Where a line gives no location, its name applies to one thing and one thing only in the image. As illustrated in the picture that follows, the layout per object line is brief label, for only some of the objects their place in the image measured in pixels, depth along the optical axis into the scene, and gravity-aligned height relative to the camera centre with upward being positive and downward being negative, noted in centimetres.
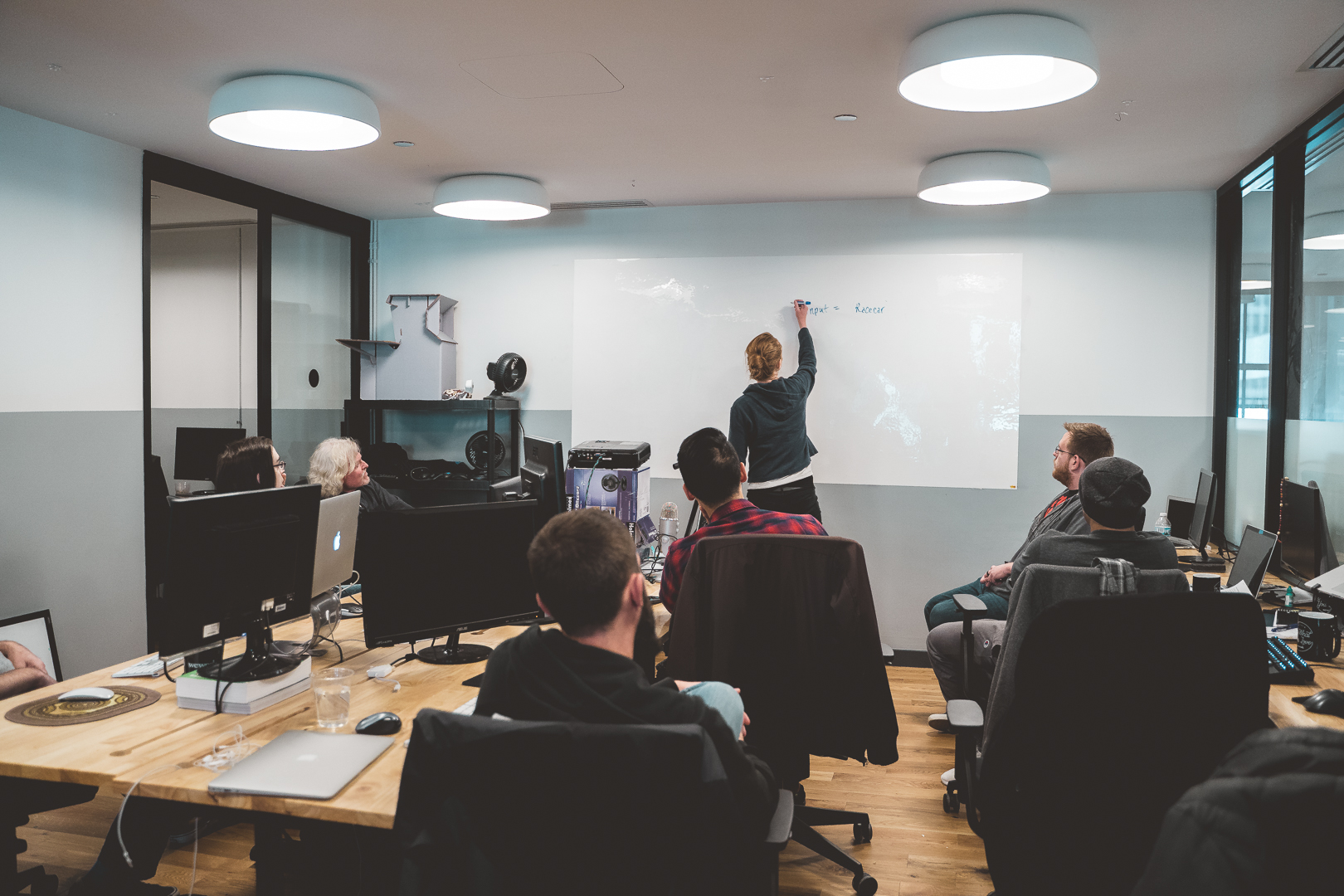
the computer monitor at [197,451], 443 -20
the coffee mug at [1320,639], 243 -62
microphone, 380 -49
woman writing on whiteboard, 459 -8
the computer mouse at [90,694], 195 -65
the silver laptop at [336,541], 237 -36
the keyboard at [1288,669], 225 -65
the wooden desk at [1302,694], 200 -69
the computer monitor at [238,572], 184 -37
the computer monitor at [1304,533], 292 -39
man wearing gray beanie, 241 -31
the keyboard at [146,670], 216 -66
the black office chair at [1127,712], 168 -58
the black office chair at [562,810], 104 -49
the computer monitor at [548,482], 314 -24
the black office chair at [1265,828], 80 -39
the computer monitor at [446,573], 219 -42
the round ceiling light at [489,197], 447 +118
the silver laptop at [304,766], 150 -66
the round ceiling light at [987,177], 393 +116
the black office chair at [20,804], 194 -97
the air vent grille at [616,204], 520 +134
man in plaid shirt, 250 -25
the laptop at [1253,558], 274 -45
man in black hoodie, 124 -37
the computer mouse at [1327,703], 202 -66
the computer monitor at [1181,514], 432 -46
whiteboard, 491 +41
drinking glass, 179 -61
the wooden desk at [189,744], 148 -67
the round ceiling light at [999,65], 253 +113
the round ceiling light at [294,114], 308 +114
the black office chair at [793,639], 221 -58
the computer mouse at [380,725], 176 -65
